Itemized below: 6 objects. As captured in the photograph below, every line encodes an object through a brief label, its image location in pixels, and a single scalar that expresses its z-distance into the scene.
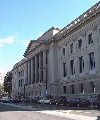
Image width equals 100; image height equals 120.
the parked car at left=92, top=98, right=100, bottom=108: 20.46
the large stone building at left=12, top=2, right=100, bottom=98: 29.14
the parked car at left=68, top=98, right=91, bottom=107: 22.90
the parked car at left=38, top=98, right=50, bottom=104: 30.21
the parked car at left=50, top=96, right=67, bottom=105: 27.11
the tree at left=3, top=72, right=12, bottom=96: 73.27
